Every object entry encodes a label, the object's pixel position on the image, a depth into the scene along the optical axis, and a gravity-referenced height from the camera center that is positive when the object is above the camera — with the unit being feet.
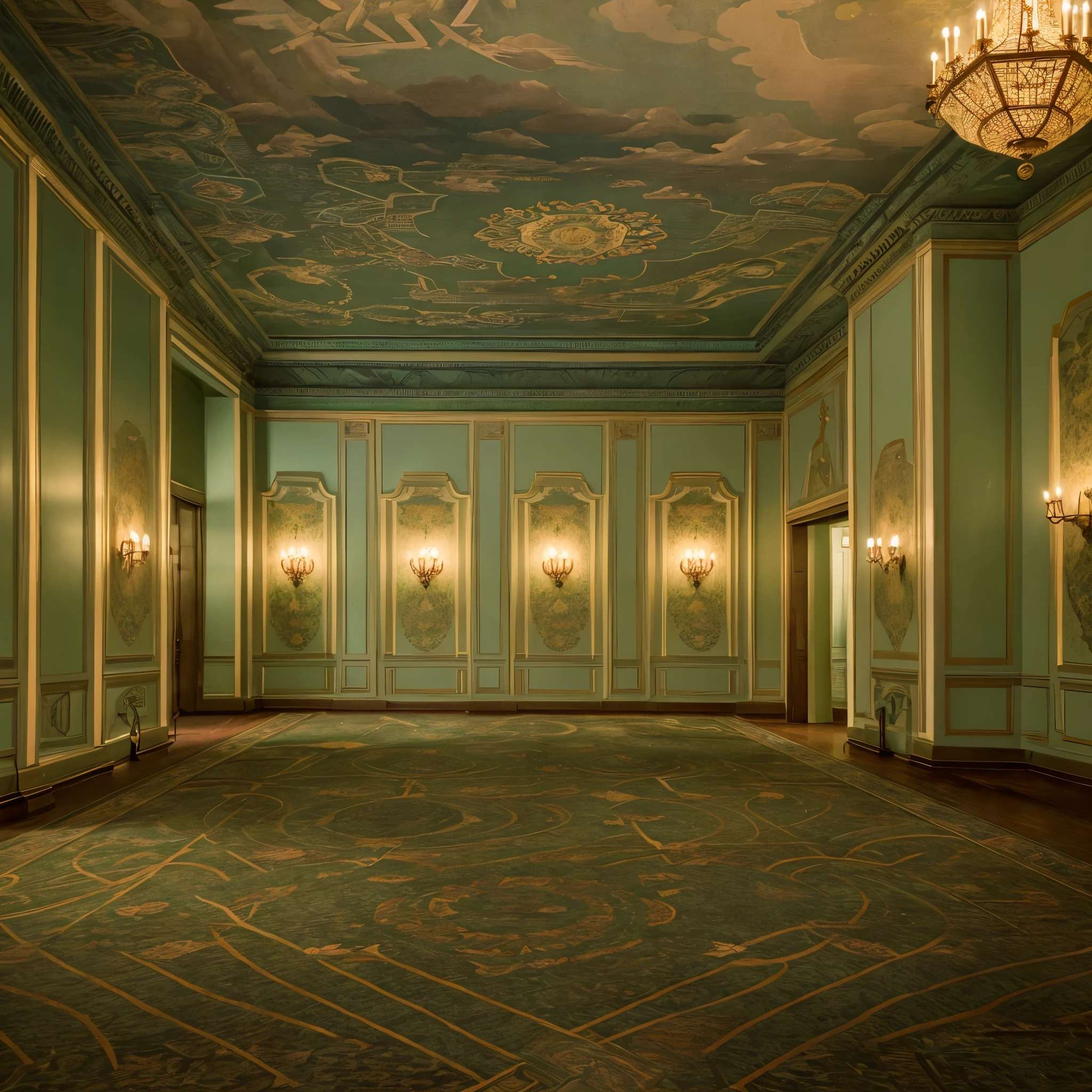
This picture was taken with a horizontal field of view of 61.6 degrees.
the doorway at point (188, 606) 33.76 -1.37
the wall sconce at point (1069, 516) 19.27 +1.04
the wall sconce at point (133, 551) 22.44 +0.45
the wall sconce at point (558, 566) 36.29 +0.04
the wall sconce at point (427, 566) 36.24 +0.08
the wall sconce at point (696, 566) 36.29 +0.01
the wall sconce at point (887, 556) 23.34 +0.24
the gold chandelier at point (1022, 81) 11.61 +6.27
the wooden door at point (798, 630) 34.60 -2.46
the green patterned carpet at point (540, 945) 7.43 -4.13
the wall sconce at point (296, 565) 36.22 +0.12
